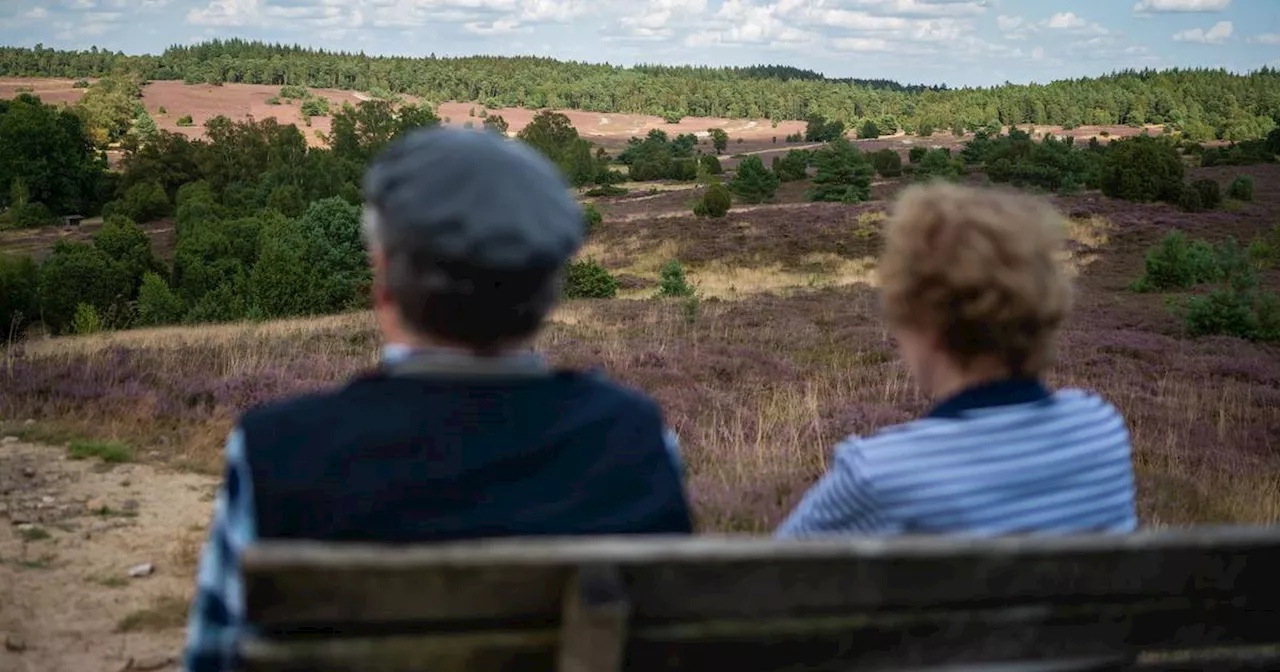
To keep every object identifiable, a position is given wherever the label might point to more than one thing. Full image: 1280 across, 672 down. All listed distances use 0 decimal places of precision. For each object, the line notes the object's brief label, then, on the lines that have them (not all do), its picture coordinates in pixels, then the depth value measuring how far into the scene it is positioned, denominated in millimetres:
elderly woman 1820
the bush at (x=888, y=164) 56094
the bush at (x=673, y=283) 22672
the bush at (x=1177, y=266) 21531
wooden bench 1194
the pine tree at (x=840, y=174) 45094
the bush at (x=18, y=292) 33062
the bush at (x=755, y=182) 46400
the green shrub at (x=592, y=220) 39344
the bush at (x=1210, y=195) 36531
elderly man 1472
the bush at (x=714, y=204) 38906
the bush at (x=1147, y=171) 37781
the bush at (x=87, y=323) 23809
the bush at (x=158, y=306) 28981
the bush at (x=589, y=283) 25359
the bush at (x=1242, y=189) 39188
